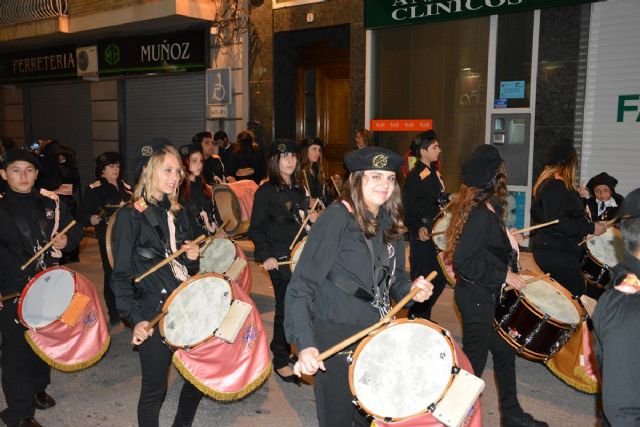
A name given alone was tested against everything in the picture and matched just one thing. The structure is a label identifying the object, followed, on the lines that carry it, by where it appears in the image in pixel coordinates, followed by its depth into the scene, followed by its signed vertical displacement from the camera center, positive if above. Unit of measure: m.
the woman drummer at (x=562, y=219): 5.00 -0.72
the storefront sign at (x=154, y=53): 14.32 +1.87
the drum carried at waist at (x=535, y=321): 4.01 -1.25
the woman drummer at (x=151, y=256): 3.45 -0.75
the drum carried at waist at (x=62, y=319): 4.26 -1.38
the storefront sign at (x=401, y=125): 10.84 +0.10
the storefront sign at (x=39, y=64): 17.78 +1.91
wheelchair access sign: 13.34 +0.95
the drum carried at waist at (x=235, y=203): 8.59 -1.06
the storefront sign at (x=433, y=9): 9.27 +2.00
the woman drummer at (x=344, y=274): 2.84 -0.68
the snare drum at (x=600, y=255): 5.48 -1.11
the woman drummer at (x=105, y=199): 6.48 -0.77
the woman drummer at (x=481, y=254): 3.95 -0.80
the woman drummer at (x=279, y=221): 5.29 -0.81
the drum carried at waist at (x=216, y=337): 3.56 -1.25
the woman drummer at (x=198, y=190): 6.59 -0.70
